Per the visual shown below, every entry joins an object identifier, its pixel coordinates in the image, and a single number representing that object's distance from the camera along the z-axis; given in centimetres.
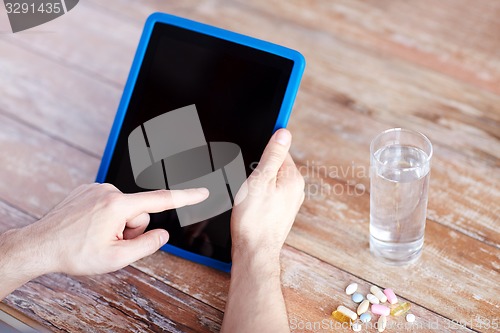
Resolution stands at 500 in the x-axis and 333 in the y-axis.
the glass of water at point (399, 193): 103
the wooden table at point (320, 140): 106
